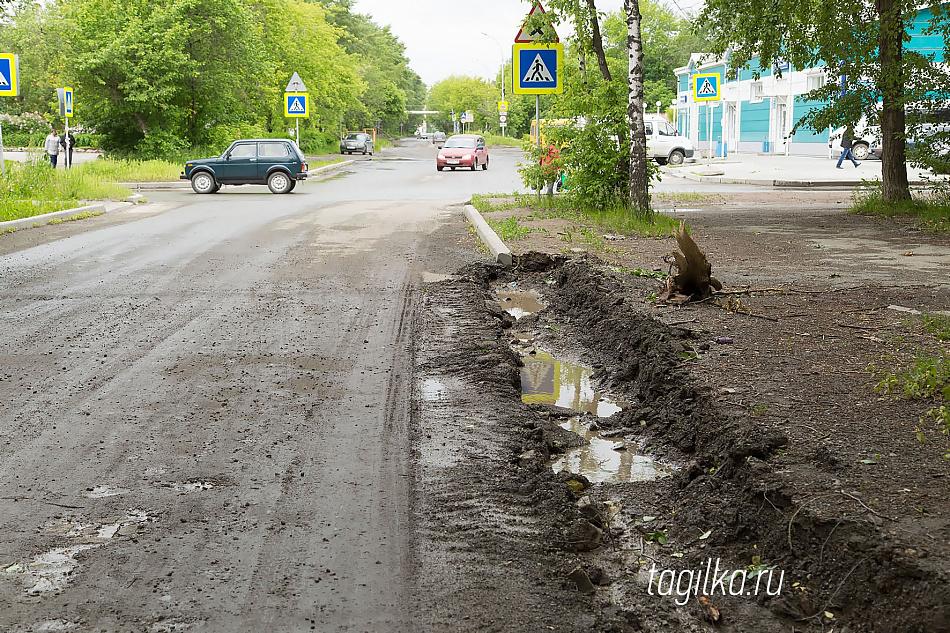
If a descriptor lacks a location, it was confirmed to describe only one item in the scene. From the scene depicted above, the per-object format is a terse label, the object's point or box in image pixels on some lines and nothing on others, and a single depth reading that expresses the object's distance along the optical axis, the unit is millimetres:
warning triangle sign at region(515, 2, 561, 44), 17061
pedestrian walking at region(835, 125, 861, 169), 30609
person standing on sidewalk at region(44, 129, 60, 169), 34469
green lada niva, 27047
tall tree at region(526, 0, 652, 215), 14500
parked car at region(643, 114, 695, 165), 42062
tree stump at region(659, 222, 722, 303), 8239
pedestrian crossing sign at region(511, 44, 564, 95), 17172
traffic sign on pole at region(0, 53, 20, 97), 20416
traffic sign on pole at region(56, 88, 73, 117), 31261
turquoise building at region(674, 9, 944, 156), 50281
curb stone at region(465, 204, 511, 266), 11445
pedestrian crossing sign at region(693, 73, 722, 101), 33656
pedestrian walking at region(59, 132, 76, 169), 35250
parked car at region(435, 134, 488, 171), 41656
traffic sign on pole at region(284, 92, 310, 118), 36000
